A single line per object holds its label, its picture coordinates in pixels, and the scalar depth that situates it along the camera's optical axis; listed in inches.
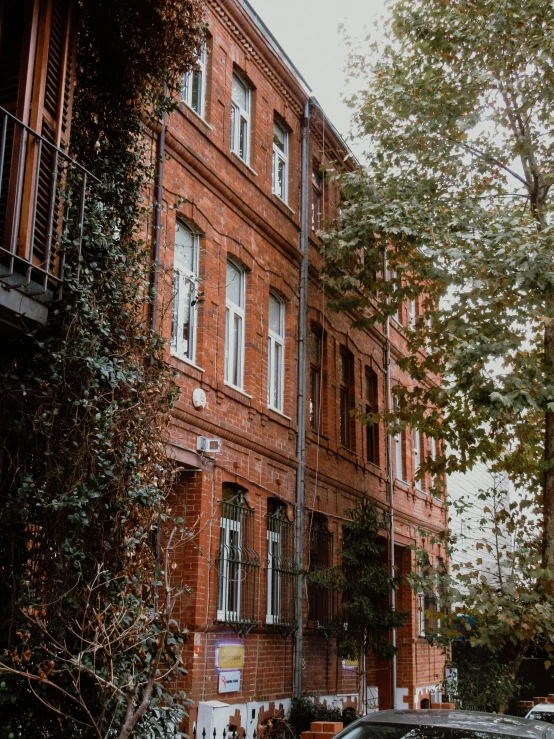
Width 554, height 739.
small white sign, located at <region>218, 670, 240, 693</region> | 494.6
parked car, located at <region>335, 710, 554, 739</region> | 243.3
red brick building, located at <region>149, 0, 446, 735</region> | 496.1
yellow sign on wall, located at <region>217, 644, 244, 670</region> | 495.2
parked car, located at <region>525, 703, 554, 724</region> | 550.0
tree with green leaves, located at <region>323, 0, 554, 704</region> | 531.5
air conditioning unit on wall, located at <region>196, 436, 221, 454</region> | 498.0
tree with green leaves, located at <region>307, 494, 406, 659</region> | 583.2
